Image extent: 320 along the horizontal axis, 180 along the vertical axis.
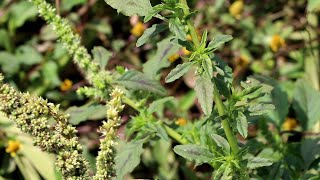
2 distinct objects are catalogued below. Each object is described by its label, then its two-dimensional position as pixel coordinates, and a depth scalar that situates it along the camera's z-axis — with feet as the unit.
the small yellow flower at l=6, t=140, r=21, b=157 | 8.60
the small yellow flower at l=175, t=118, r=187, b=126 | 8.37
